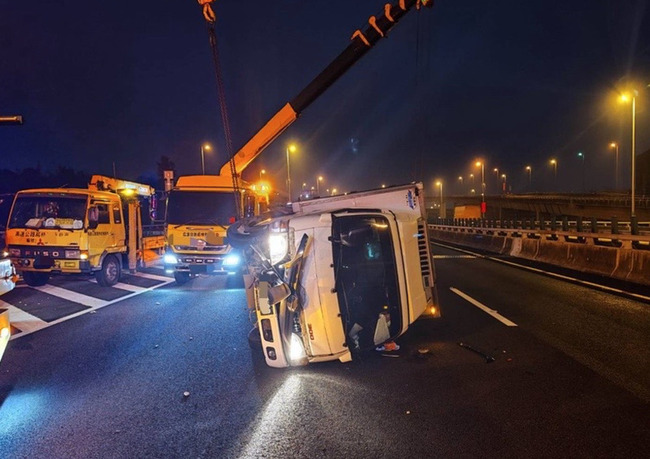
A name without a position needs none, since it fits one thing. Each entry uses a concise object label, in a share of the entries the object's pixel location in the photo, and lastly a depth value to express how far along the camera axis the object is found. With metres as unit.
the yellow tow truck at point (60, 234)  10.80
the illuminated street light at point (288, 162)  32.81
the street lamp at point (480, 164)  53.04
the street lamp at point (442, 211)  90.12
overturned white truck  4.86
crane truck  11.08
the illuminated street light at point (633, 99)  26.08
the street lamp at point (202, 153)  31.59
